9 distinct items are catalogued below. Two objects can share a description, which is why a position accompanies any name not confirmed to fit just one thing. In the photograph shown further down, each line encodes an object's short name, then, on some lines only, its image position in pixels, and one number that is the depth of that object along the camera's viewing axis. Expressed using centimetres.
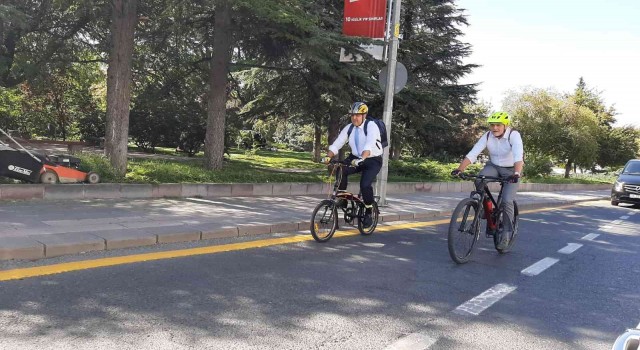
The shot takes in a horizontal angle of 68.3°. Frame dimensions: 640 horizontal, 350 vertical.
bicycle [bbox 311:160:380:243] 687
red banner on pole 1070
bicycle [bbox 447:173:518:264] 603
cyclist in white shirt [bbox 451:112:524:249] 652
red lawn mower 802
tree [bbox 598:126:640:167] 4625
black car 1867
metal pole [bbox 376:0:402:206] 1062
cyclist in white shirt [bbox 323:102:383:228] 700
